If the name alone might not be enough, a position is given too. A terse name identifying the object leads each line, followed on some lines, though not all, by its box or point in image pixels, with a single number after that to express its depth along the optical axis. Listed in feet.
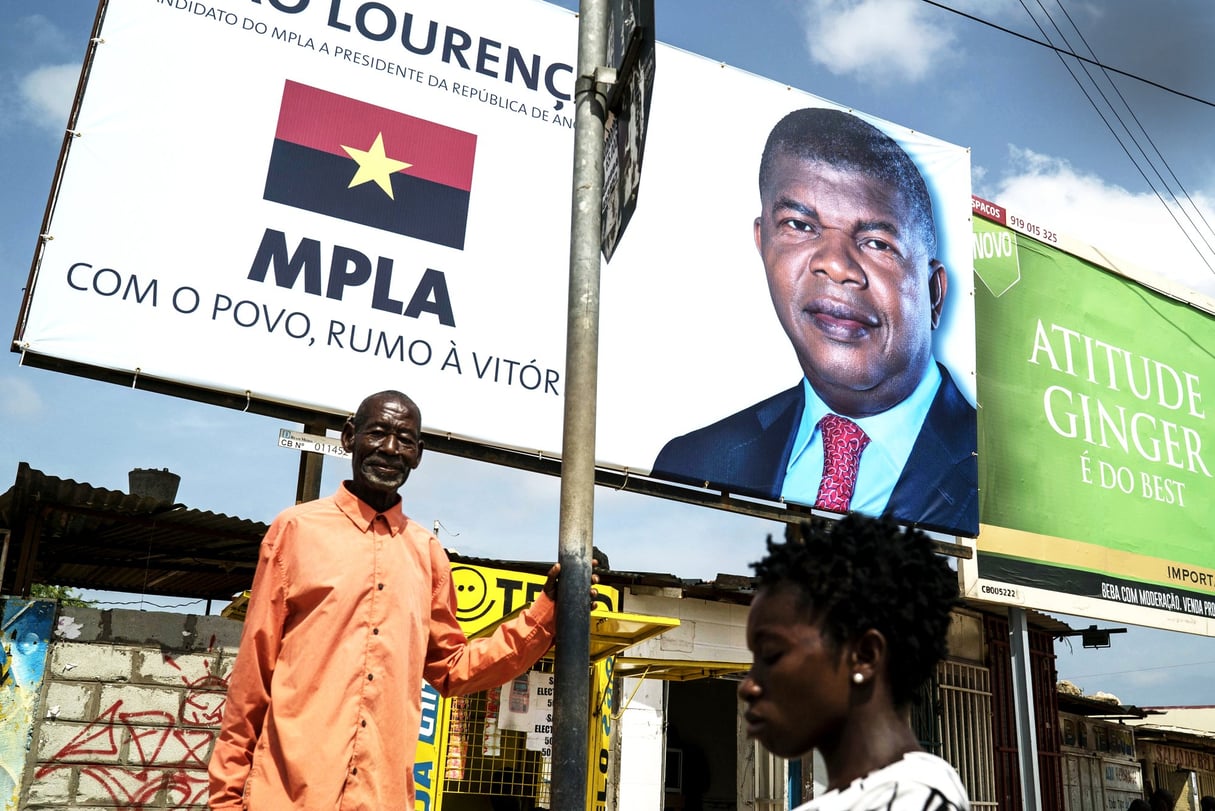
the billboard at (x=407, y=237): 19.61
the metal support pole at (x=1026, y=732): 31.32
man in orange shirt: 8.27
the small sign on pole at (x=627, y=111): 9.11
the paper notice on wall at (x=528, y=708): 17.87
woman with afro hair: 4.66
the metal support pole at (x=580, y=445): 8.45
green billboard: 33.42
